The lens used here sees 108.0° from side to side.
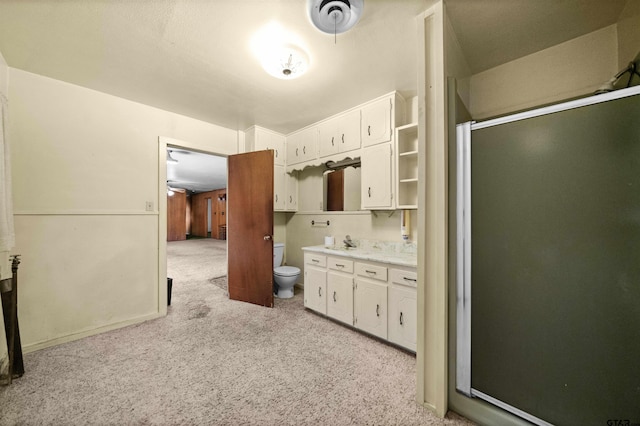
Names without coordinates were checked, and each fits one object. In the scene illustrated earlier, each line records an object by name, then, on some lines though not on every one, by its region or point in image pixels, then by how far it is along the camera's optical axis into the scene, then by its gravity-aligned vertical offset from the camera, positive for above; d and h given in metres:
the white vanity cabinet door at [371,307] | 2.11 -0.89
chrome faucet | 2.92 -0.37
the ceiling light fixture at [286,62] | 1.77 +1.21
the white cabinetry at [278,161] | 3.38 +0.81
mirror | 3.00 +0.33
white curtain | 1.51 +0.17
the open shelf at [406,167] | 2.40 +0.49
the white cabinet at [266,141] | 3.35 +1.08
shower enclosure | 0.98 -0.24
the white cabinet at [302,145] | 3.26 +1.00
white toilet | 3.23 -0.93
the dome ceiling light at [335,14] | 1.36 +1.21
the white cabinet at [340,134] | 2.78 +1.01
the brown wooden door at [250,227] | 3.02 -0.18
